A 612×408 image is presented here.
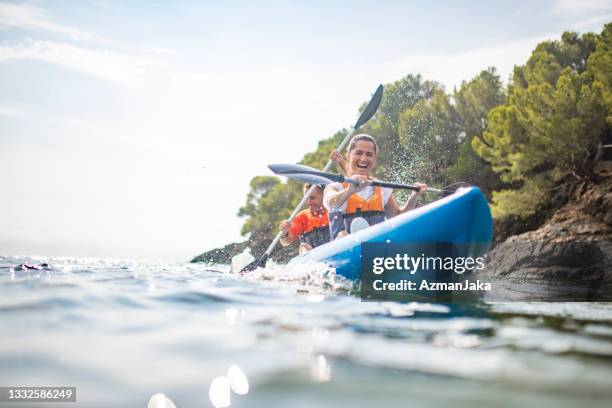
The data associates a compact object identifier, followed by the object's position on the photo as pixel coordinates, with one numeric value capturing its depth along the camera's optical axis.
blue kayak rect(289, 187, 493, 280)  4.09
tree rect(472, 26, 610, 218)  13.47
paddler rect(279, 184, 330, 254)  7.02
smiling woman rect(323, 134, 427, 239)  5.25
